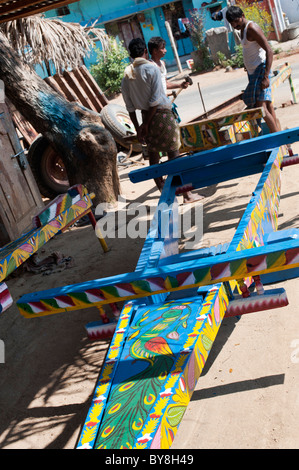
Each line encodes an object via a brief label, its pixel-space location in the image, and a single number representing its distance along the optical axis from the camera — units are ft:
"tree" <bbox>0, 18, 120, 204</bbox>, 23.52
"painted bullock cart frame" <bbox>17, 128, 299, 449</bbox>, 7.02
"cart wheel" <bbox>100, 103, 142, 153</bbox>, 31.81
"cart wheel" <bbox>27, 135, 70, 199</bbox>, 29.43
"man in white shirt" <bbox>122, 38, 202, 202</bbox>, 19.25
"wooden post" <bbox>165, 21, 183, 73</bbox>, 69.95
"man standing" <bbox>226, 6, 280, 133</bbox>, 21.16
